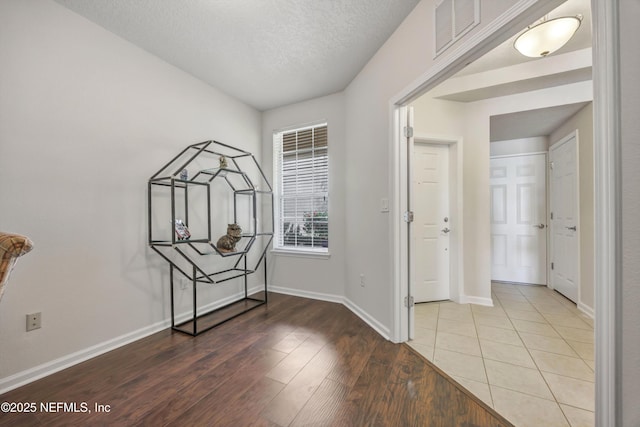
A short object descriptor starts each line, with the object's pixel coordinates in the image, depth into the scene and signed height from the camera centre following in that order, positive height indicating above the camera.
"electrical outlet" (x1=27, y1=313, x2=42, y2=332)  1.60 -0.67
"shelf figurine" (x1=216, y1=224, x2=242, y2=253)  2.62 -0.26
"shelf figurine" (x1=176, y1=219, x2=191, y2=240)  2.28 -0.15
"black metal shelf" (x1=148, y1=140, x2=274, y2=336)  2.31 -0.07
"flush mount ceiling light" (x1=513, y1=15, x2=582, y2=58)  1.70 +1.23
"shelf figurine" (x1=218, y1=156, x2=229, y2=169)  2.55 +0.52
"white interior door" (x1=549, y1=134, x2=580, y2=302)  3.05 -0.08
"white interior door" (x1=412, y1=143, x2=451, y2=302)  3.03 -0.12
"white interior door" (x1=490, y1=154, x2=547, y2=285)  3.77 -0.12
